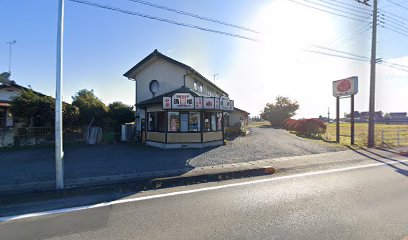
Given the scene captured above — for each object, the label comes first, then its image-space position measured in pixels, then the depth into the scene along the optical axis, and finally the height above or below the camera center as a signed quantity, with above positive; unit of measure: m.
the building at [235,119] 22.98 +0.03
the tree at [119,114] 18.46 +0.36
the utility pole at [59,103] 5.62 +0.40
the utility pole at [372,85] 14.14 +2.53
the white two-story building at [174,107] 13.21 +0.78
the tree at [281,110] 46.00 +2.21
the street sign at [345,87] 15.31 +2.62
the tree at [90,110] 16.94 +0.66
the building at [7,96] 15.95 +1.78
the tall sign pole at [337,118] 16.28 +0.20
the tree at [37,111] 14.48 +0.48
